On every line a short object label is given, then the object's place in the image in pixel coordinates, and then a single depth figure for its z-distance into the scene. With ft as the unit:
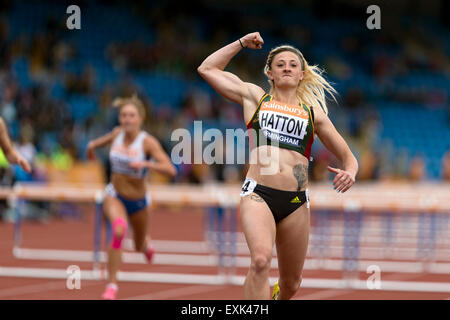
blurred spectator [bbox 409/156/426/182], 157.07
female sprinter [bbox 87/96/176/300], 55.88
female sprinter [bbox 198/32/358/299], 36.37
